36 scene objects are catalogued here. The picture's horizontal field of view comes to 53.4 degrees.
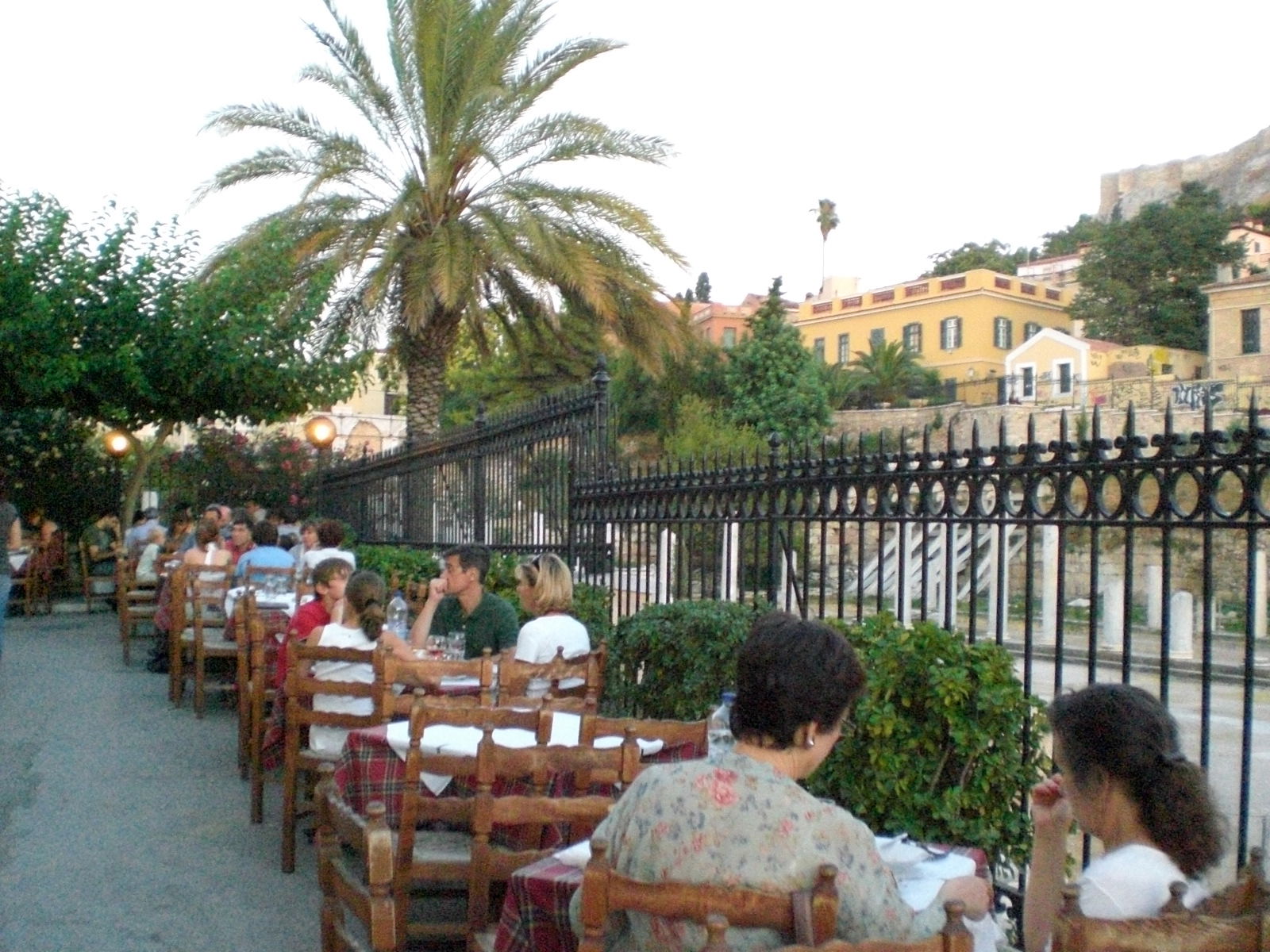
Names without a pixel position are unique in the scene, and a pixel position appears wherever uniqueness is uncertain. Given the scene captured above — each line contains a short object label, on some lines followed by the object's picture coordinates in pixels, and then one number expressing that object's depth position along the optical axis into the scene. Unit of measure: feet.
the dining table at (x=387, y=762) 14.20
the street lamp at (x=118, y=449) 64.18
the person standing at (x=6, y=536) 35.47
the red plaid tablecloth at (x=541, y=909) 9.09
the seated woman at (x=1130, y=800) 7.89
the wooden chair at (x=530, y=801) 9.96
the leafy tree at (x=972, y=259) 278.87
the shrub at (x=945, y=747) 13.94
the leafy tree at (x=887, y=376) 172.86
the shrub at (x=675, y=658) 19.43
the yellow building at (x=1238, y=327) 176.04
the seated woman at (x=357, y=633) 19.81
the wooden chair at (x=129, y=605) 41.09
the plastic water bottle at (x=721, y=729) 11.43
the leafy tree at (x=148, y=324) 49.52
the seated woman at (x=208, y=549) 37.65
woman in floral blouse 7.52
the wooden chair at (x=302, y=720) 17.70
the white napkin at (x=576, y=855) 9.44
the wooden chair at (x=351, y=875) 9.42
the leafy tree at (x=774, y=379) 143.64
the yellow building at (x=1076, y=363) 168.66
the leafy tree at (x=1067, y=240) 309.22
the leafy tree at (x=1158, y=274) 206.80
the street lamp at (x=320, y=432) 62.59
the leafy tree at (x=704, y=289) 252.01
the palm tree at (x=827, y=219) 283.38
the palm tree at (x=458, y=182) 52.75
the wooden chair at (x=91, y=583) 57.31
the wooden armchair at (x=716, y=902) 7.04
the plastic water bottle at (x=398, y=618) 23.71
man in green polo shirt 23.12
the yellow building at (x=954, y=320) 211.61
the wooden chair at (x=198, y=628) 31.01
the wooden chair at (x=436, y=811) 11.98
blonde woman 19.51
